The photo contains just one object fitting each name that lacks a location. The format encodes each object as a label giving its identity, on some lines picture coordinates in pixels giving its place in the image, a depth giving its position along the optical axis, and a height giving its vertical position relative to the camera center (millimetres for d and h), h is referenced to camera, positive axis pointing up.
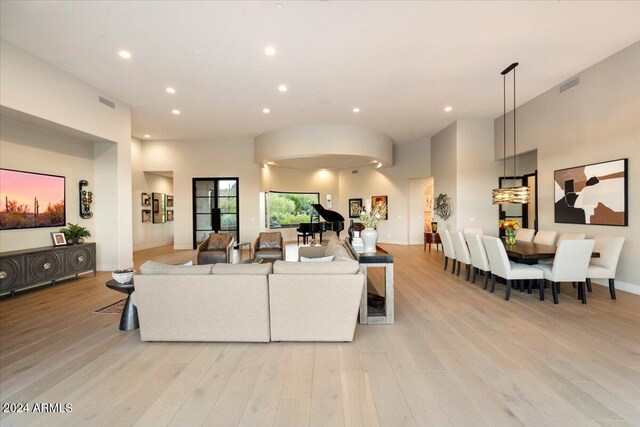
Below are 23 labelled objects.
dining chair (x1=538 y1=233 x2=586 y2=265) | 5184 -508
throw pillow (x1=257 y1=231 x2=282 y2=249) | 7309 -756
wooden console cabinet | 4715 -945
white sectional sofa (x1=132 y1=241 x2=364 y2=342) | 3020 -939
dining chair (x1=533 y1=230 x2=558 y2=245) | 5698 -569
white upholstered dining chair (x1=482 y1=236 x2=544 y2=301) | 4441 -926
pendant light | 5188 +275
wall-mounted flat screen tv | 5109 +239
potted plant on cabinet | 5996 -421
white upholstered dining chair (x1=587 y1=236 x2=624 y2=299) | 4445 -825
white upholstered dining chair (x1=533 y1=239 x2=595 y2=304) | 4172 -783
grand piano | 11145 -552
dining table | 4395 -666
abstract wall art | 4945 +267
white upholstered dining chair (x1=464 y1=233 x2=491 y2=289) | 5043 -780
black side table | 3527 -1224
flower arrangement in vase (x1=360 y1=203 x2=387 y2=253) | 4156 -283
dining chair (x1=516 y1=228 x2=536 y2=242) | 6234 -568
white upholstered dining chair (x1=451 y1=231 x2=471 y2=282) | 5754 -818
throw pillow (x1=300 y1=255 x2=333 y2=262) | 3621 -613
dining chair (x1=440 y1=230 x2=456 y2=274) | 6383 -820
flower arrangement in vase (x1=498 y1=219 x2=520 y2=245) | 5309 -403
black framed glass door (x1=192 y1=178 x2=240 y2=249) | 10516 +251
